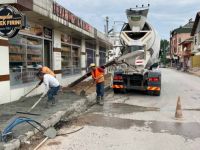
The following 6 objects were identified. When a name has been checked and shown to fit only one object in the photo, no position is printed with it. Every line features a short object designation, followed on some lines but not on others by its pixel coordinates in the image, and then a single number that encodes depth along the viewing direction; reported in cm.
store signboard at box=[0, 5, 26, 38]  917
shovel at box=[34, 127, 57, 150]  787
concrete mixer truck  1655
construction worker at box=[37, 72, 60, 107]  1075
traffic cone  1057
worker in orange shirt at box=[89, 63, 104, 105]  1410
